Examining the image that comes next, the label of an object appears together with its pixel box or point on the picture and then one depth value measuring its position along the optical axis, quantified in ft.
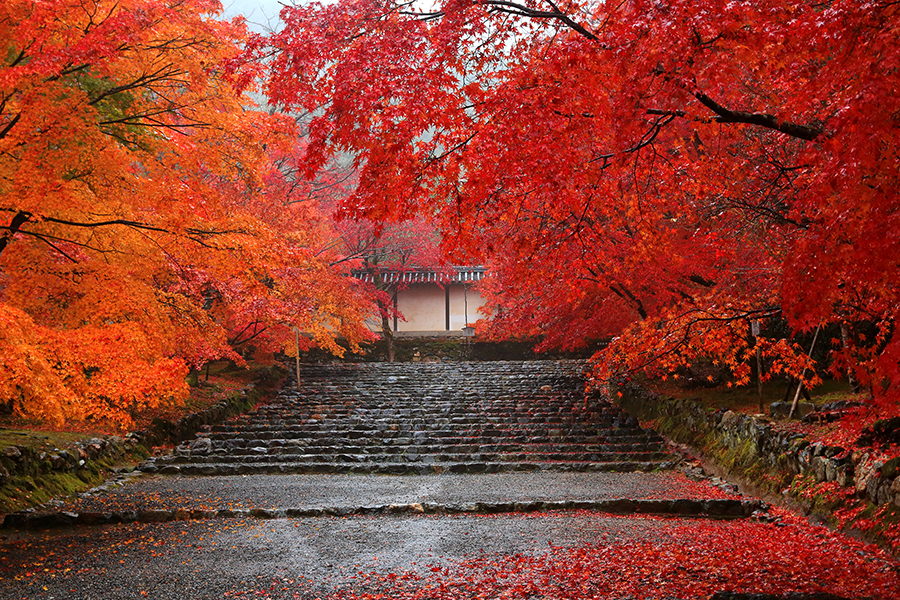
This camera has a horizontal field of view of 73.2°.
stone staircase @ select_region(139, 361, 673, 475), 41.47
